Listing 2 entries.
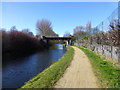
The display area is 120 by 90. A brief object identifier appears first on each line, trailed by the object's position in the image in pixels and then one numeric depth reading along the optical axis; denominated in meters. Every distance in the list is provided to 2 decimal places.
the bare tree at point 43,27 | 42.60
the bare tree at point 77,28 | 50.81
